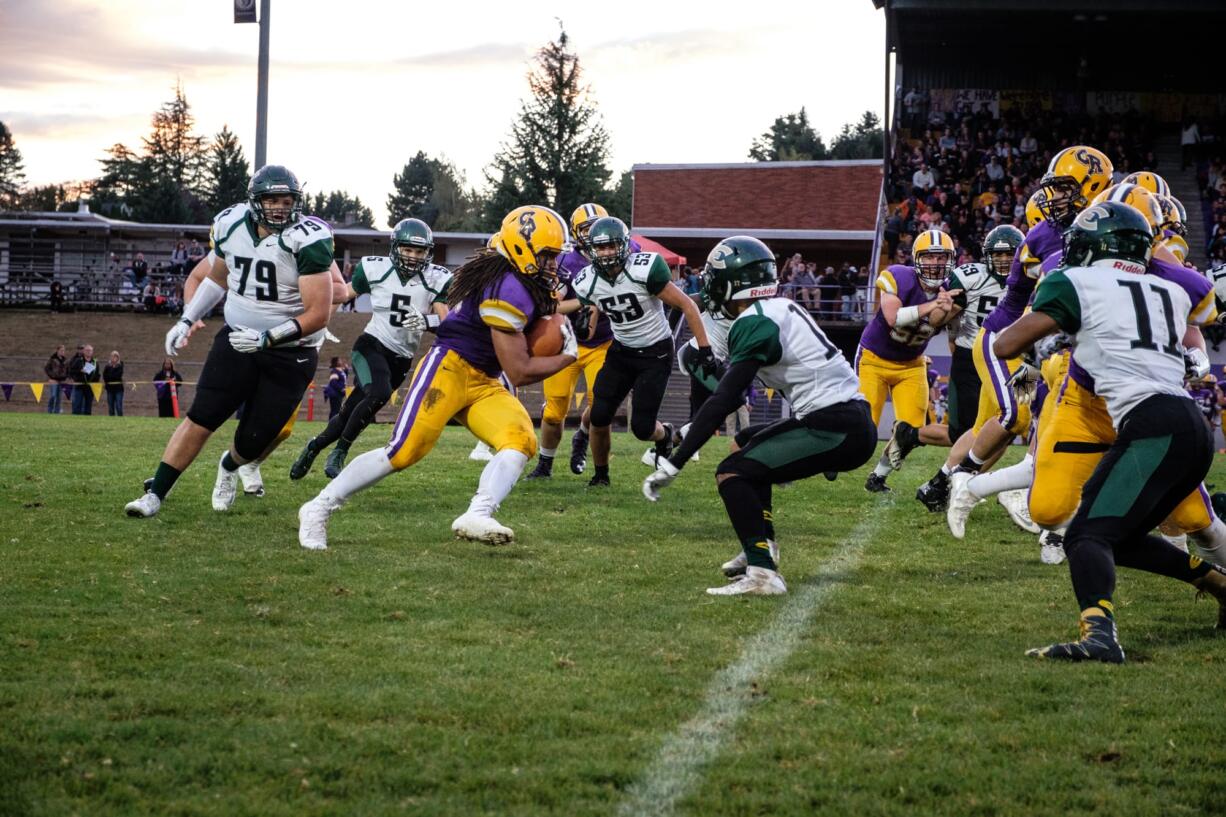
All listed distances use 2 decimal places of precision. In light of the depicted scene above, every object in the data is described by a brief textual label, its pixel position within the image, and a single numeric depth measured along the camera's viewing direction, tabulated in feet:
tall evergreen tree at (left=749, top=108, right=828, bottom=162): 257.34
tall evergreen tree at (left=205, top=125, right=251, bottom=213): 225.97
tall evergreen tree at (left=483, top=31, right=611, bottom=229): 164.66
